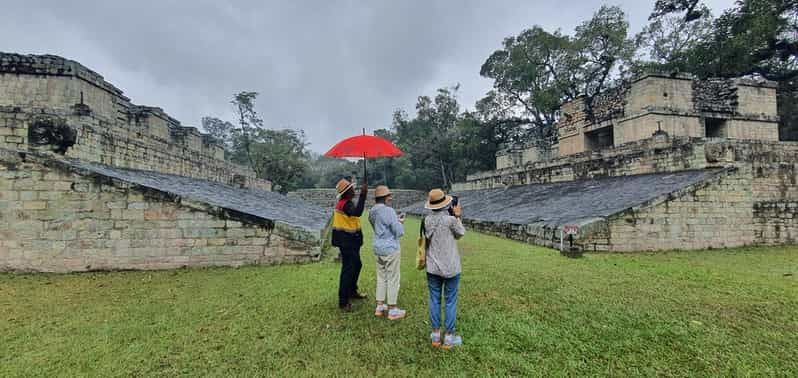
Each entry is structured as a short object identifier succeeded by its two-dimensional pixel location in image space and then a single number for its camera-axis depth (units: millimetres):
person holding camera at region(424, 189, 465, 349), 2887
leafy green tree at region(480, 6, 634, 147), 24875
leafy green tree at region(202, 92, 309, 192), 31078
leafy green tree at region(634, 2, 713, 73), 20766
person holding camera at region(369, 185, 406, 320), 3568
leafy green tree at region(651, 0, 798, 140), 16391
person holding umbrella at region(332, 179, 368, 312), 3852
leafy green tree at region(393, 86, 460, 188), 37125
